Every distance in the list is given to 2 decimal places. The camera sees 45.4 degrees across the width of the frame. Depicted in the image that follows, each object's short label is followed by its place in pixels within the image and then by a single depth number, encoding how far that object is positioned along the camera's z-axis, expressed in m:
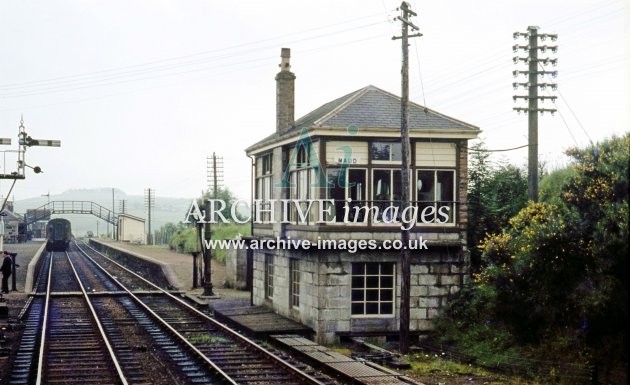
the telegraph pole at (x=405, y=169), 16.58
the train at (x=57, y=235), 69.44
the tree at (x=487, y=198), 22.64
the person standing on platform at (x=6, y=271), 27.48
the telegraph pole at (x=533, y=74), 24.39
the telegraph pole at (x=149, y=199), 76.62
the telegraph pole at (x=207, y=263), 27.08
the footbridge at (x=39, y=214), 80.68
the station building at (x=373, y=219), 18.69
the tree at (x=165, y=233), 84.20
